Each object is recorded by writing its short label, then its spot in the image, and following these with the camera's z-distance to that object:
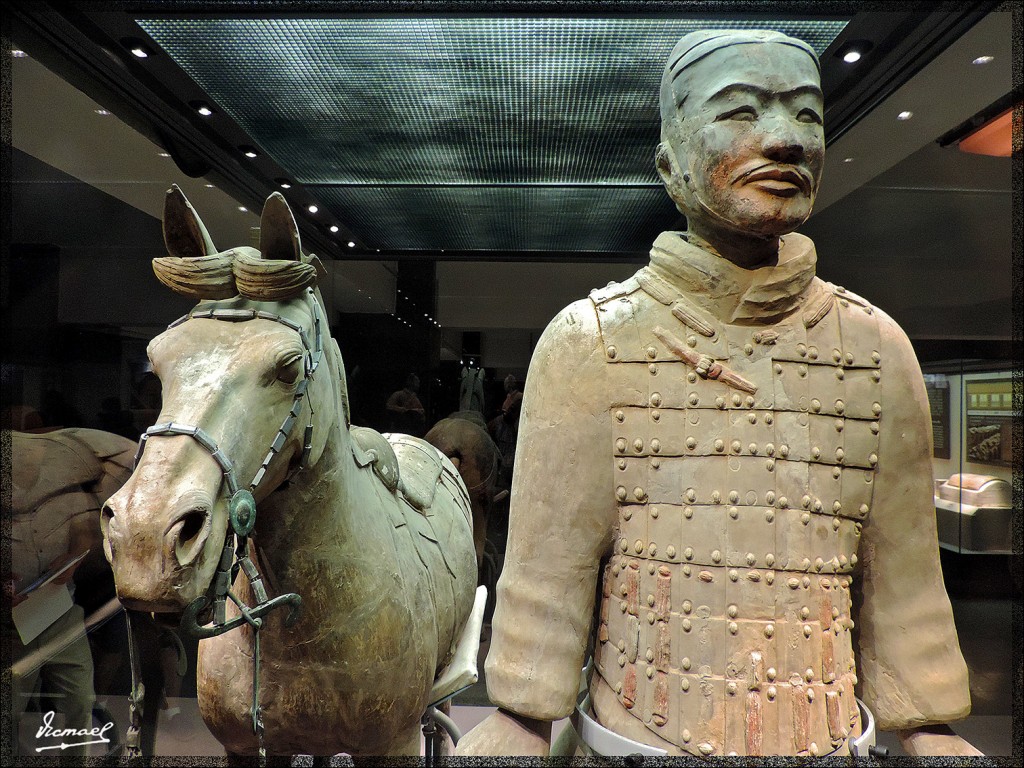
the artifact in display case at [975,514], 2.82
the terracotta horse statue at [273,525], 1.52
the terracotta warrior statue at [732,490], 1.49
